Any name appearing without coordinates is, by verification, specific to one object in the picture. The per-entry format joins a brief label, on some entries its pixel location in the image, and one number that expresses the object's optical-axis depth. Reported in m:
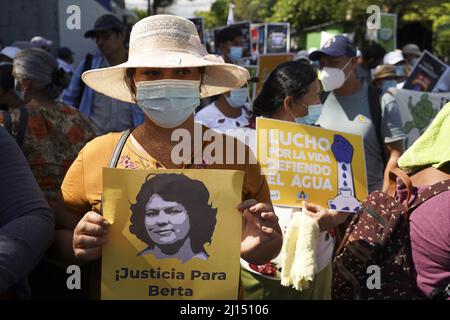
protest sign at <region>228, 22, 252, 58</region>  7.88
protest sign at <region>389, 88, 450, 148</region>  5.41
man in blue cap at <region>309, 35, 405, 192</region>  4.27
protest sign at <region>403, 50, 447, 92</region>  6.64
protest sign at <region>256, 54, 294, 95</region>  7.76
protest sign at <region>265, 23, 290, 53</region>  8.92
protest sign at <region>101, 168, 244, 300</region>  1.92
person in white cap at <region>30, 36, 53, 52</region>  8.44
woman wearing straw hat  2.04
